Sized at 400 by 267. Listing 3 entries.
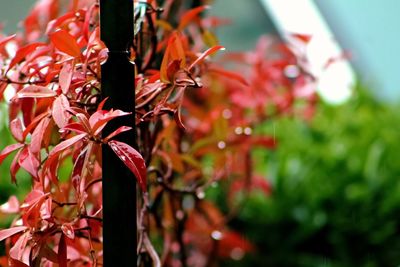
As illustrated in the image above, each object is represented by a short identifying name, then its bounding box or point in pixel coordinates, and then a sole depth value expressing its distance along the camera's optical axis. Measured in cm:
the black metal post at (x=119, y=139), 217
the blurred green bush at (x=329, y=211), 587
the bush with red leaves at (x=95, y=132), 221
